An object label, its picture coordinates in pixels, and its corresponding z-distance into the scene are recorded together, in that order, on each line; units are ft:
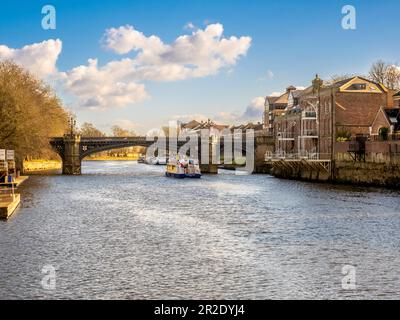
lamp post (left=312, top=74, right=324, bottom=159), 316.99
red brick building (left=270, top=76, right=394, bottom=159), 300.20
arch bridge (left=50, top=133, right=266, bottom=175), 382.63
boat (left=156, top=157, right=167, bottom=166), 646.00
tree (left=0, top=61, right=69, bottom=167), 254.68
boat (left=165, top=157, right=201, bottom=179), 351.25
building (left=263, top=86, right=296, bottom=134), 522.31
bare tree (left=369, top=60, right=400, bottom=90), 401.49
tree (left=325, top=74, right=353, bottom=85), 440.04
